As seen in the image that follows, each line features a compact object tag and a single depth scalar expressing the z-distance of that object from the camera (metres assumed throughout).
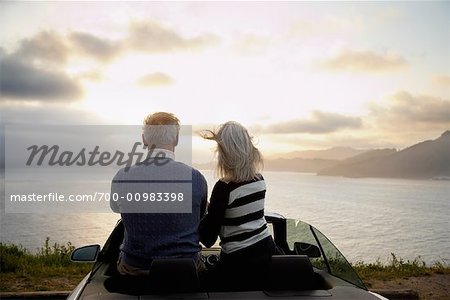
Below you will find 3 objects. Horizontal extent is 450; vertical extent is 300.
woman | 3.52
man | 3.57
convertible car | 2.80
